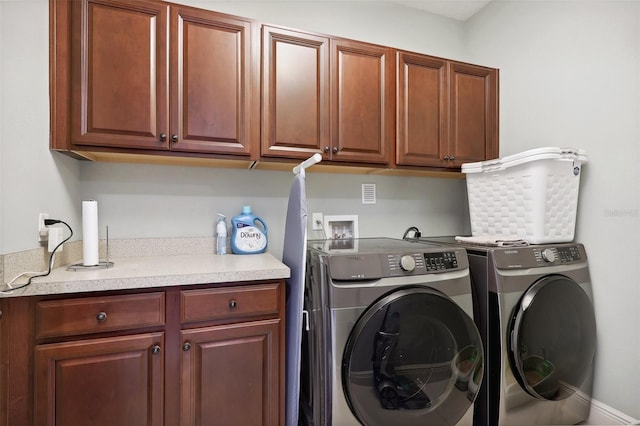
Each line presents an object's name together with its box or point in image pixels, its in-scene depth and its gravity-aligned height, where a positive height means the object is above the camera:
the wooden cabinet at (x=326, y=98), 1.72 +0.67
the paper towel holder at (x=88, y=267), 1.37 -0.24
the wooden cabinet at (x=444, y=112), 1.97 +0.67
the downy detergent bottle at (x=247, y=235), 1.89 -0.13
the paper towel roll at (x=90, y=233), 1.39 -0.08
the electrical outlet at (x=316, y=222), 2.17 -0.06
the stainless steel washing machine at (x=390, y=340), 1.28 -0.54
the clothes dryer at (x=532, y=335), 1.50 -0.60
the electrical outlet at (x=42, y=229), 1.30 -0.06
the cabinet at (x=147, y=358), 1.13 -0.57
